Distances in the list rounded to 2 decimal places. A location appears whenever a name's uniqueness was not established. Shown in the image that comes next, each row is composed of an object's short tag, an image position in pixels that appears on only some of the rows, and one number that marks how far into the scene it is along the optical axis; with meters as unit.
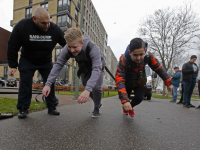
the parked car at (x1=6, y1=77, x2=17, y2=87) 18.72
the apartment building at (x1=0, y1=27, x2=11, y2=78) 32.81
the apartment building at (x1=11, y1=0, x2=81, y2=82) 26.58
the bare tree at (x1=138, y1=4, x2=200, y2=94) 15.71
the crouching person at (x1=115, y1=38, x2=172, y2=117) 2.21
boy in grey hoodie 2.05
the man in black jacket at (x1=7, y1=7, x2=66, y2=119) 2.52
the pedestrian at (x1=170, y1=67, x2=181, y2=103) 8.23
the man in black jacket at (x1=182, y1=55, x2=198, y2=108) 5.34
